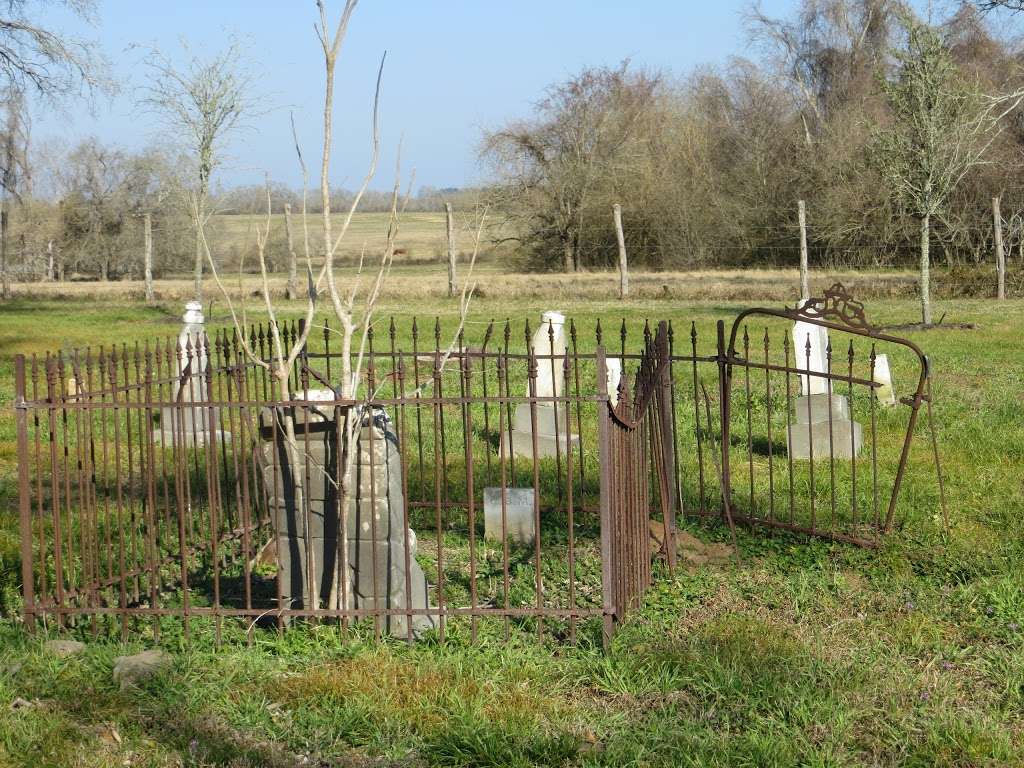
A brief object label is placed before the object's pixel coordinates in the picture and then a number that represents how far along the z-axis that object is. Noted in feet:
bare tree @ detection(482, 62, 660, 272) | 130.93
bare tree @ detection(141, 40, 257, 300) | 79.00
